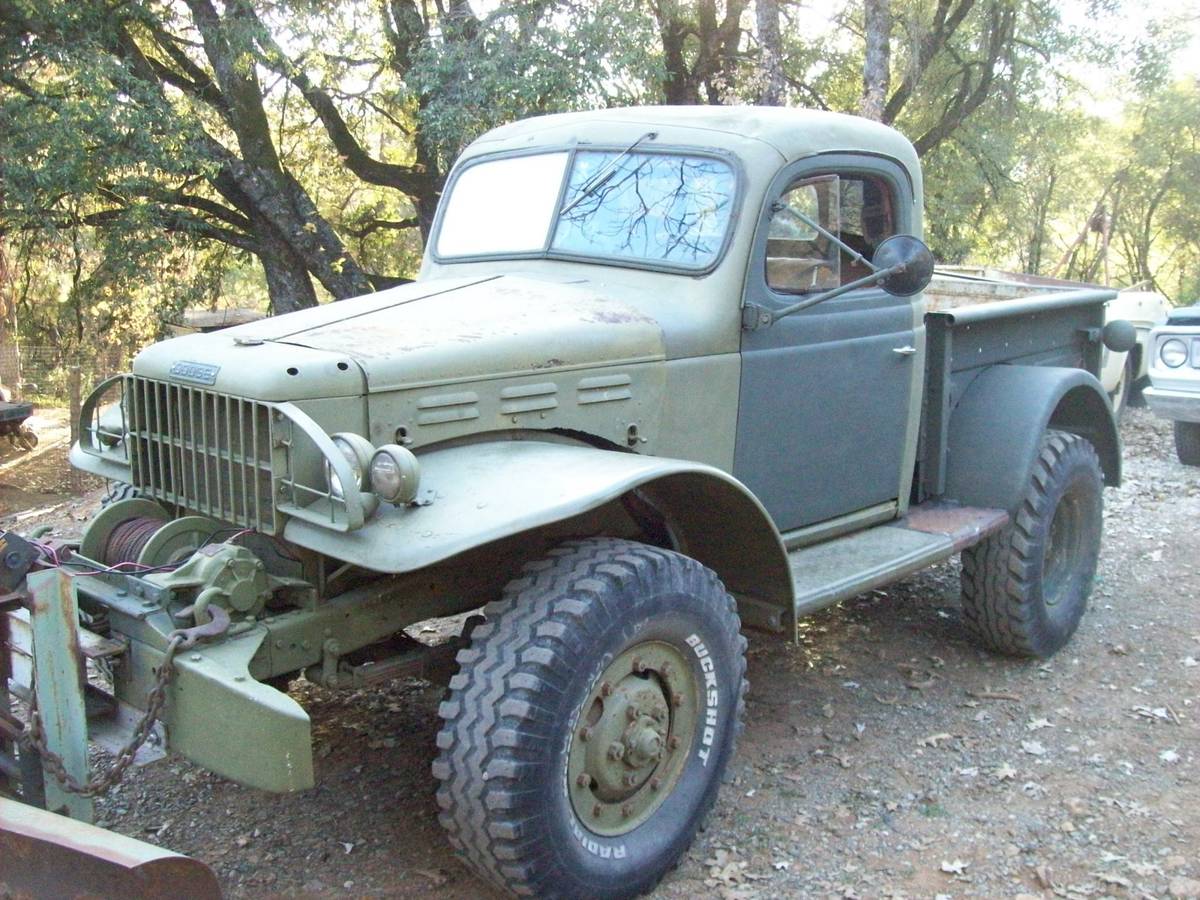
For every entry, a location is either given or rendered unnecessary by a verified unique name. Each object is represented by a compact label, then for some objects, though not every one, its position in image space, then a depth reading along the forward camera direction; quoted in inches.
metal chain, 104.2
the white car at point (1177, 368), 298.2
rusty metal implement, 93.7
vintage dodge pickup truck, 110.1
